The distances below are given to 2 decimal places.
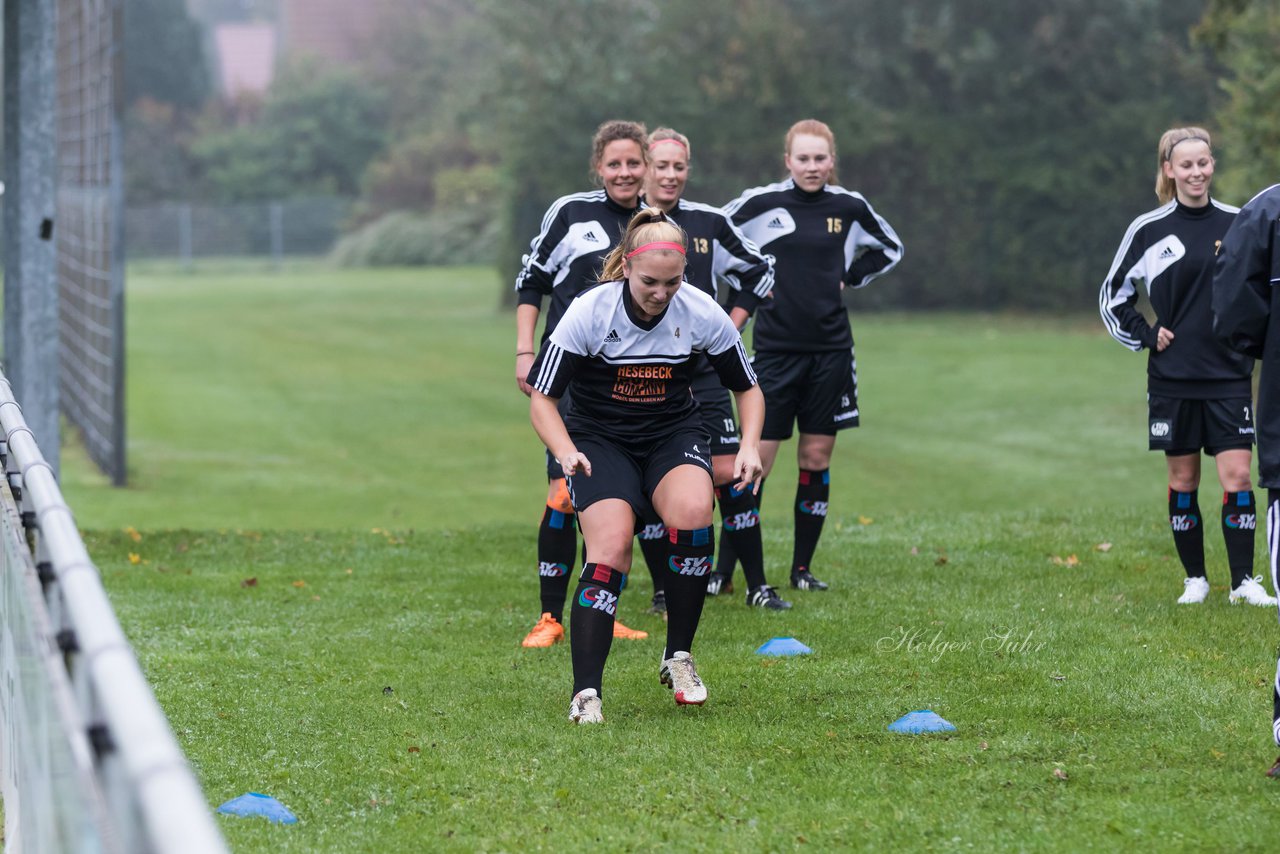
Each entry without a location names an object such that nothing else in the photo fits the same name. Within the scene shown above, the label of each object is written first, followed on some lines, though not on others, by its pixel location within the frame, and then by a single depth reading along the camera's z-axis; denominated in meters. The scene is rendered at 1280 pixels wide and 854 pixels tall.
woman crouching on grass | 11.19
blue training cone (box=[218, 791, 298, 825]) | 9.55
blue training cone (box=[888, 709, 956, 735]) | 11.08
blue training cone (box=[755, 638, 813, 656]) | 13.56
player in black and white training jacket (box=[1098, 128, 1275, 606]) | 14.77
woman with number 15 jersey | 16.19
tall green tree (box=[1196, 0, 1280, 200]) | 44.03
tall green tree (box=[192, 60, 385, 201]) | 142.75
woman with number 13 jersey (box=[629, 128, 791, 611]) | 14.87
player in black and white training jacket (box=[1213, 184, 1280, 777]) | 9.51
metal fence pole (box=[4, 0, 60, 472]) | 19.67
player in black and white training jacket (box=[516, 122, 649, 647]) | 14.28
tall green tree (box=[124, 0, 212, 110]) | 155.50
